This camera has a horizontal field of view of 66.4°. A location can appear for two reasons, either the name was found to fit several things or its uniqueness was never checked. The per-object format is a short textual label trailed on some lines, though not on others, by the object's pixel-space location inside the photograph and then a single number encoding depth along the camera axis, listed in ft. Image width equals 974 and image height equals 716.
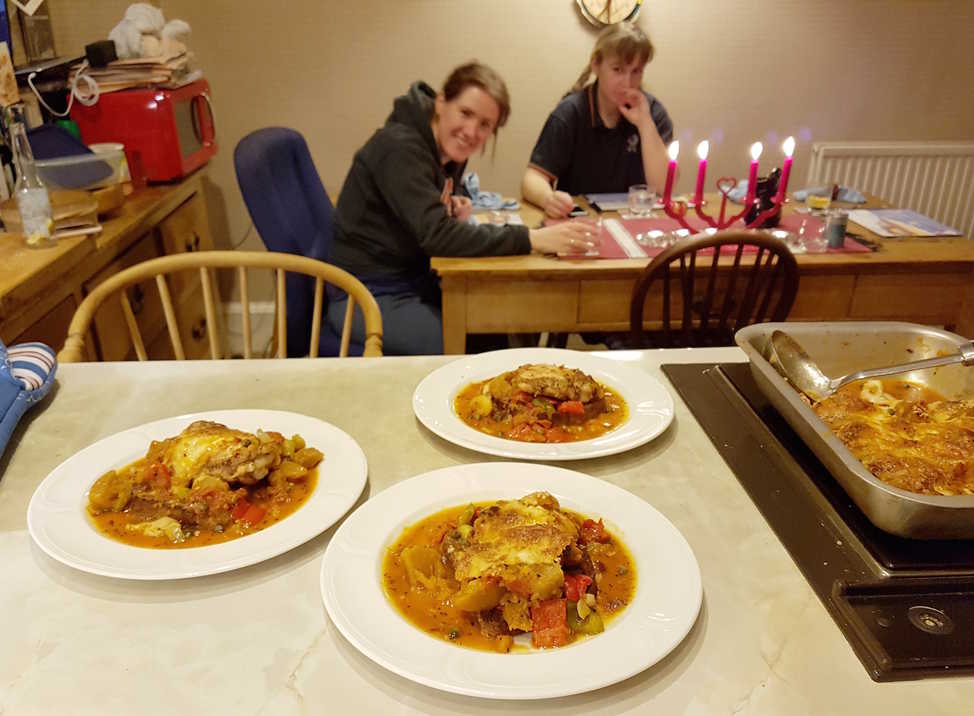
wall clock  11.31
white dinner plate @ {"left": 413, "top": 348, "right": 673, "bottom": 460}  3.41
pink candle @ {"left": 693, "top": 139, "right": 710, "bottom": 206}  7.35
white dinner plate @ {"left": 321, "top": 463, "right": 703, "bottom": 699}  2.19
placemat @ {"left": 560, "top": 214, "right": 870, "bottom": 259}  7.54
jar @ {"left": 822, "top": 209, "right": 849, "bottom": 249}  7.54
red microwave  8.84
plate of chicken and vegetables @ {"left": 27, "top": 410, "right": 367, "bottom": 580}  2.70
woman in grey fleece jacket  7.49
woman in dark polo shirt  9.44
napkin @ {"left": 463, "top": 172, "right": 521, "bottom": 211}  9.20
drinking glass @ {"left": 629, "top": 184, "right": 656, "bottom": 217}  8.75
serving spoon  3.51
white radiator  12.73
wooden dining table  7.28
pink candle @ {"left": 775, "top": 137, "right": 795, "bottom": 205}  7.36
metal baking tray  2.60
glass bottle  6.71
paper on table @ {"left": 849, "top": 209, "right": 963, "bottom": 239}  8.15
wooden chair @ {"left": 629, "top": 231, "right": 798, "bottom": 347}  6.77
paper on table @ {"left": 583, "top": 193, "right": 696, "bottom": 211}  9.14
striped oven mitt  3.53
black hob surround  2.35
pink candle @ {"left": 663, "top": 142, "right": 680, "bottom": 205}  7.42
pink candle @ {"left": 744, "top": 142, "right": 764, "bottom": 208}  7.59
